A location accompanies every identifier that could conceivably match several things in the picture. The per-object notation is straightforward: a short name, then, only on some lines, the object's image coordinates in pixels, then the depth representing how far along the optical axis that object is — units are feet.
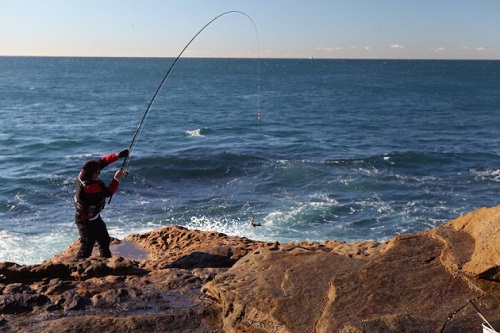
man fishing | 26.81
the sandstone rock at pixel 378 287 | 17.25
